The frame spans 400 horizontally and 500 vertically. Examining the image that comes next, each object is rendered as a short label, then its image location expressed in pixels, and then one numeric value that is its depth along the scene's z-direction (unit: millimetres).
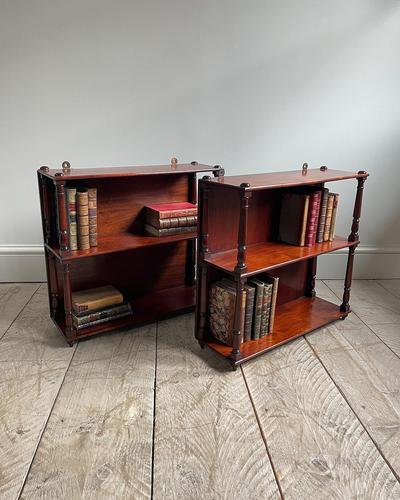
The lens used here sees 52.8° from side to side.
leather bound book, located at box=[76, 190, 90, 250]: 1942
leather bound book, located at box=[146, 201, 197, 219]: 2172
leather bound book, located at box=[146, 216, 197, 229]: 2186
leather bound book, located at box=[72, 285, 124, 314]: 2111
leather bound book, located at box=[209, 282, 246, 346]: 1909
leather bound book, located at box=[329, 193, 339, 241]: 2199
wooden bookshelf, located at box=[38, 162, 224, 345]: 1985
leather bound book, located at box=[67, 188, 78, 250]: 1918
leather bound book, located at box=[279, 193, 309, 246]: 2090
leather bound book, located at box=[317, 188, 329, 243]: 2143
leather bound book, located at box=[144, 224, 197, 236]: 2209
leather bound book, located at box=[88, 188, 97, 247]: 1979
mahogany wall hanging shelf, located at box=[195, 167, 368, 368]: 1823
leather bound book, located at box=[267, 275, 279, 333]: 2027
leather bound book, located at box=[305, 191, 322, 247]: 2088
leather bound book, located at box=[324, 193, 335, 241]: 2180
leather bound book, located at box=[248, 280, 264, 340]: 1958
